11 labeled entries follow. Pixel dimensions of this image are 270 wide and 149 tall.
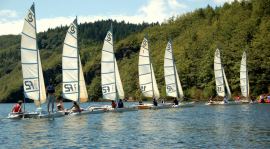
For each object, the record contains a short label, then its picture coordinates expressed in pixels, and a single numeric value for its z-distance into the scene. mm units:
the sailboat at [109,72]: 61031
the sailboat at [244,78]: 89000
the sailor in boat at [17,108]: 49972
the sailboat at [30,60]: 48281
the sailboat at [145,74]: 68812
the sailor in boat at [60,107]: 55438
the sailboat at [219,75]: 82062
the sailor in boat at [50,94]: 50062
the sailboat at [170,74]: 72188
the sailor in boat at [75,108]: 53562
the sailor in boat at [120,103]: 60781
